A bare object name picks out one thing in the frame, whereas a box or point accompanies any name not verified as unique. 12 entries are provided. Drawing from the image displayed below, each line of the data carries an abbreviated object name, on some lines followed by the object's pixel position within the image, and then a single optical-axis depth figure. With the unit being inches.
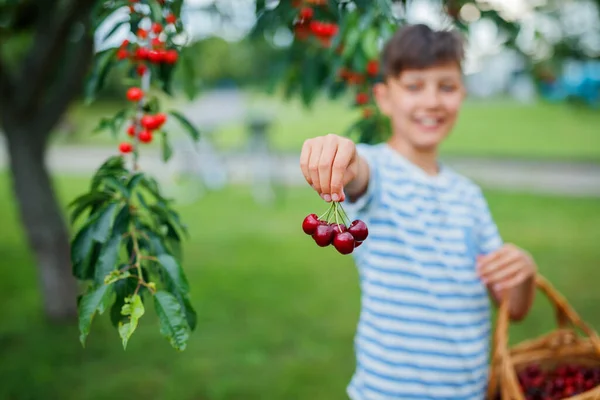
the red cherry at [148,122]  69.2
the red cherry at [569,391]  67.3
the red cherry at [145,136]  70.3
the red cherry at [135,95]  69.5
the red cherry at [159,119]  70.0
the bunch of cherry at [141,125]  69.5
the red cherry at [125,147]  69.6
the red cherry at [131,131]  69.9
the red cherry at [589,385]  68.1
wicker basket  73.5
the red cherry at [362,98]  98.3
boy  64.4
